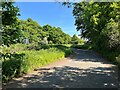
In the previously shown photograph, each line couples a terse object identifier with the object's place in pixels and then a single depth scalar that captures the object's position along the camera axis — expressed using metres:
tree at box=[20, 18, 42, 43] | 21.27
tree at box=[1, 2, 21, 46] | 3.20
